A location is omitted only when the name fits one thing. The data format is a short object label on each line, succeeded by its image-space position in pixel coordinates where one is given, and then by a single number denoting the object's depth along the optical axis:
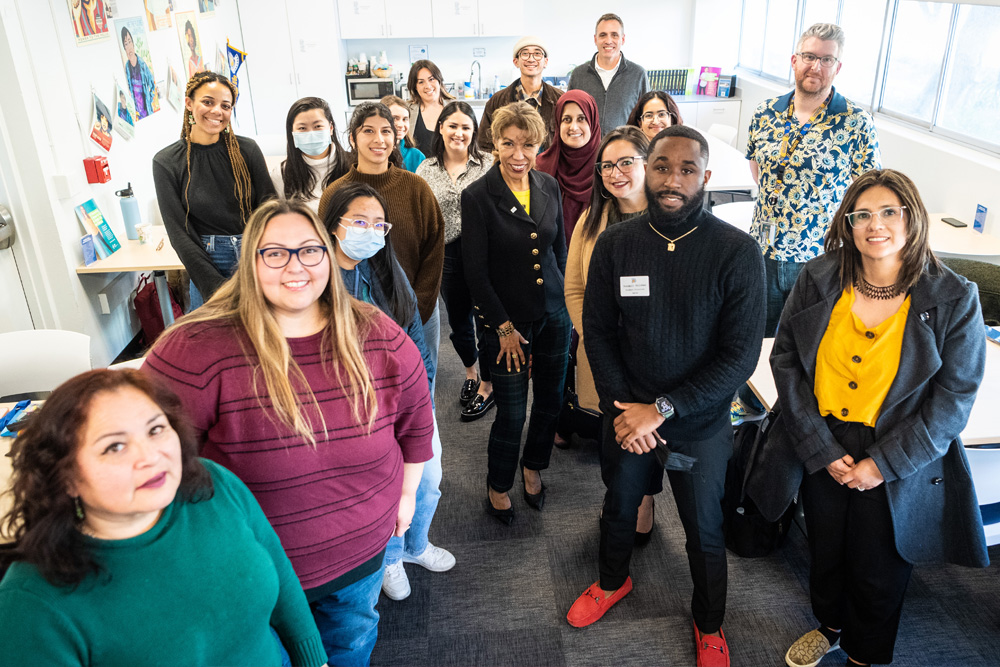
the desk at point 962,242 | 3.48
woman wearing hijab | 3.11
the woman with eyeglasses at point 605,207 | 2.29
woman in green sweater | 1.00
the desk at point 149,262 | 3.61
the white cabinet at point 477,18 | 7.21
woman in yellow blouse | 1.79
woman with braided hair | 2.95
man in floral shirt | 2.89
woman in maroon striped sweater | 1.40
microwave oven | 7.30
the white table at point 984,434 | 1.95
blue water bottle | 3.97
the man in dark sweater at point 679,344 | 1.87
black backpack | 2.46
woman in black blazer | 2.52
